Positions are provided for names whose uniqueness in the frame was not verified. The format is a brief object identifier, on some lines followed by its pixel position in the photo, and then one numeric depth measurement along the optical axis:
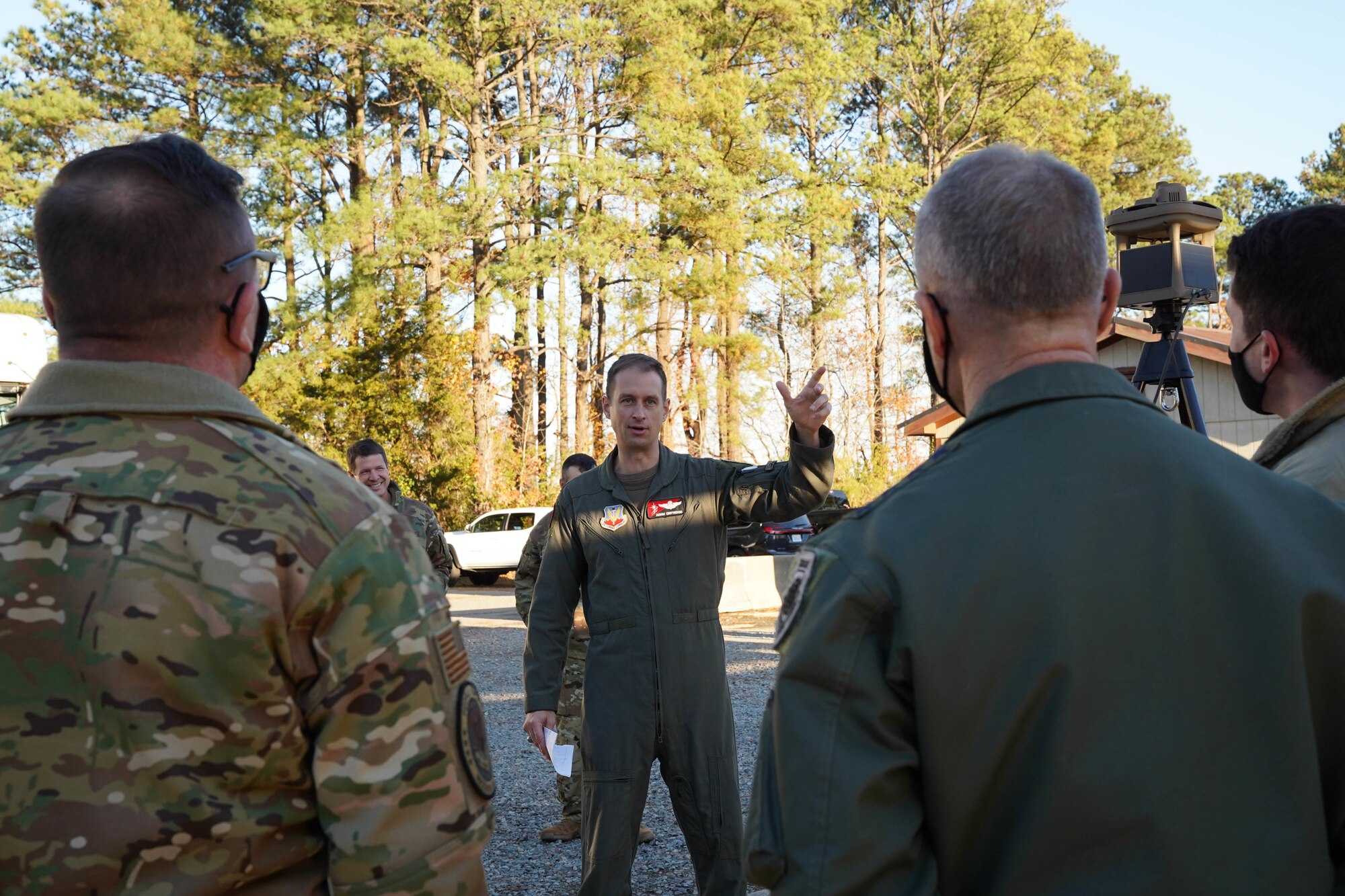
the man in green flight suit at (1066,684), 1.52
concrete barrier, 17.78
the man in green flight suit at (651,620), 4.11
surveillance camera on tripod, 6.49
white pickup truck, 24.89
